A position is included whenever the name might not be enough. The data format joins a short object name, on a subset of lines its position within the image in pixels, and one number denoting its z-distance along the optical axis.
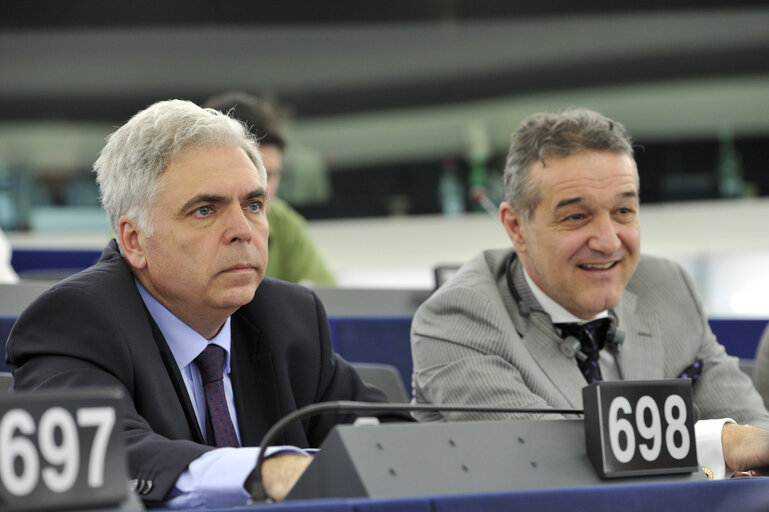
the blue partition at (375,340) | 4.14
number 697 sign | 2.96
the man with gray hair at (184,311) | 3.35
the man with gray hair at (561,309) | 3.61
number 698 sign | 3.15
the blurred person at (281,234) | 4.91
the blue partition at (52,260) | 5.46
